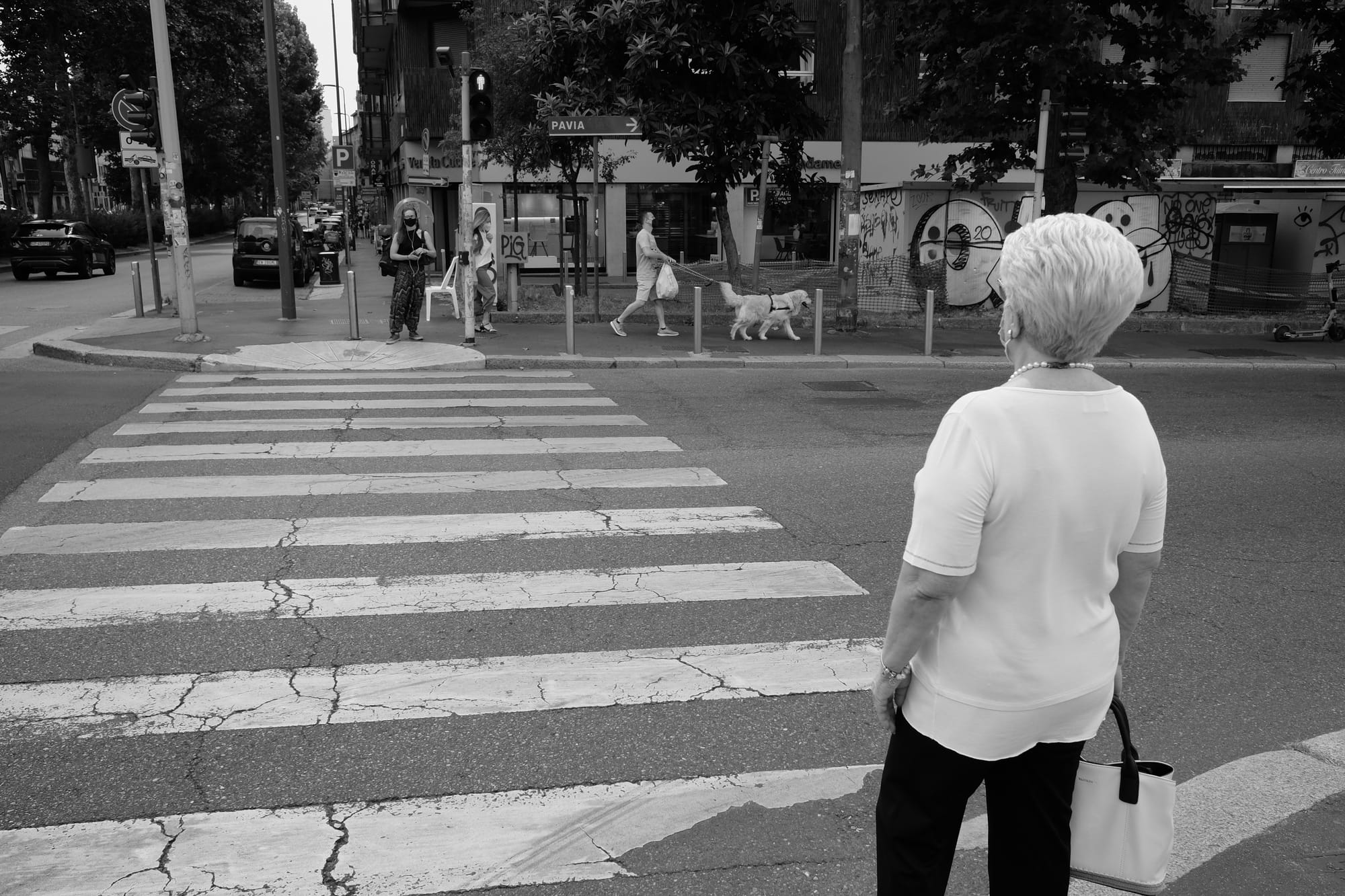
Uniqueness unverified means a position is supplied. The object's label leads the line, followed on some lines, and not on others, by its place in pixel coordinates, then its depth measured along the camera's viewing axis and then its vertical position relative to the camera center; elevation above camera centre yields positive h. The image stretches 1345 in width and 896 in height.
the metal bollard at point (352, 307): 15.84 -0.92
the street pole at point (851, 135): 17.14 +1.77
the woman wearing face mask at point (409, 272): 14.92 -0.39
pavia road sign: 15.68 +1.71
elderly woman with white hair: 2.14 -0.68
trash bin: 28.41 -0.63
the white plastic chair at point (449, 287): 19.17 -0.79
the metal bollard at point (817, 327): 15.19 -1.16
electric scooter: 18.16 -1.44
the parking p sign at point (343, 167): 32.66 +2.40
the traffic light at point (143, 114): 15.75 +1.89
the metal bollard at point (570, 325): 14.55 -1.10
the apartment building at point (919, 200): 20.80 +0.99
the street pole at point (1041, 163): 14.55 +1.11
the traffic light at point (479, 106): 14.49 +1.86
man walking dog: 16.44 -0.31
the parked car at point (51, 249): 28.67 -0.14
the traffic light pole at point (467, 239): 14.72 +0.07
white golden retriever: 16.75 -1.00
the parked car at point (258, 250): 26.19 -0.15
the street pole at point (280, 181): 18.14 +1.06
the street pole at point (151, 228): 18.94 +0.27
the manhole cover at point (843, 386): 12.80 -1.69
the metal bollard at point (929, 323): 15.61 -1.14
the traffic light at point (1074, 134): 14.78 +1.53
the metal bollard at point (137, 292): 18.00 -0.81
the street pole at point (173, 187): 14.97 +0.81
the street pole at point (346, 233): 28.41 +0.34
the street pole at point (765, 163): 18.14 +1.37
